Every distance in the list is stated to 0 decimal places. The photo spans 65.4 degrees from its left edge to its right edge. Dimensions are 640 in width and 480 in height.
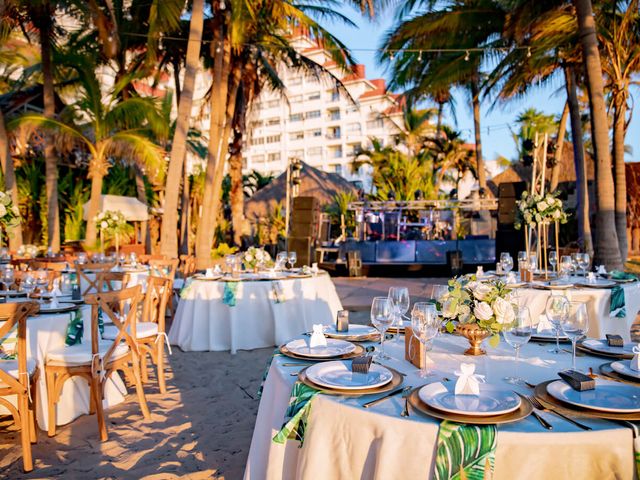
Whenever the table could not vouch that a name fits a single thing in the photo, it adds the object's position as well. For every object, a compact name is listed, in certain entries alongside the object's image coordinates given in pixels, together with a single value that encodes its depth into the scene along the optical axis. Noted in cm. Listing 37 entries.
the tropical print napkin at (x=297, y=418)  159
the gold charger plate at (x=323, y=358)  205
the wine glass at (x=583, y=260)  504
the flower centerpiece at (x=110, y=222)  990
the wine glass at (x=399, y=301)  208
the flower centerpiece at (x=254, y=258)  633
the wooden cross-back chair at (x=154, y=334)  423
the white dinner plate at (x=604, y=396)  143
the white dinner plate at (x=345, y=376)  166
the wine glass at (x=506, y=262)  459
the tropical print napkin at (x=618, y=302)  439
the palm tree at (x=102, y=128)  1109
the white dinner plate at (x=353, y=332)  247
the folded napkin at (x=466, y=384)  155
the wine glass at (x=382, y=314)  200
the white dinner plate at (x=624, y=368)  173
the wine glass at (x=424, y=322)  184
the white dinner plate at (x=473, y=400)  141
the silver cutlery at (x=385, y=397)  154
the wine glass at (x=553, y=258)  516
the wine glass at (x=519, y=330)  179
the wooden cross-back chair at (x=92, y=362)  336
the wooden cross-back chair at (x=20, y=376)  279
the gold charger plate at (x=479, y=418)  136
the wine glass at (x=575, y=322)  178
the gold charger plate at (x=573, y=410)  139
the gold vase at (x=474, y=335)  208
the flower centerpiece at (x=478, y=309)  193
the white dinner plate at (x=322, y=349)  208
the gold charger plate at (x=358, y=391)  163
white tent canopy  1502
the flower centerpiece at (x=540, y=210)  535
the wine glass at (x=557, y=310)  182
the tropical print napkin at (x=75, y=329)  365
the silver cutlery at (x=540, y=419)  136
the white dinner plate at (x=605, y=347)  209
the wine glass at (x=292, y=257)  601
